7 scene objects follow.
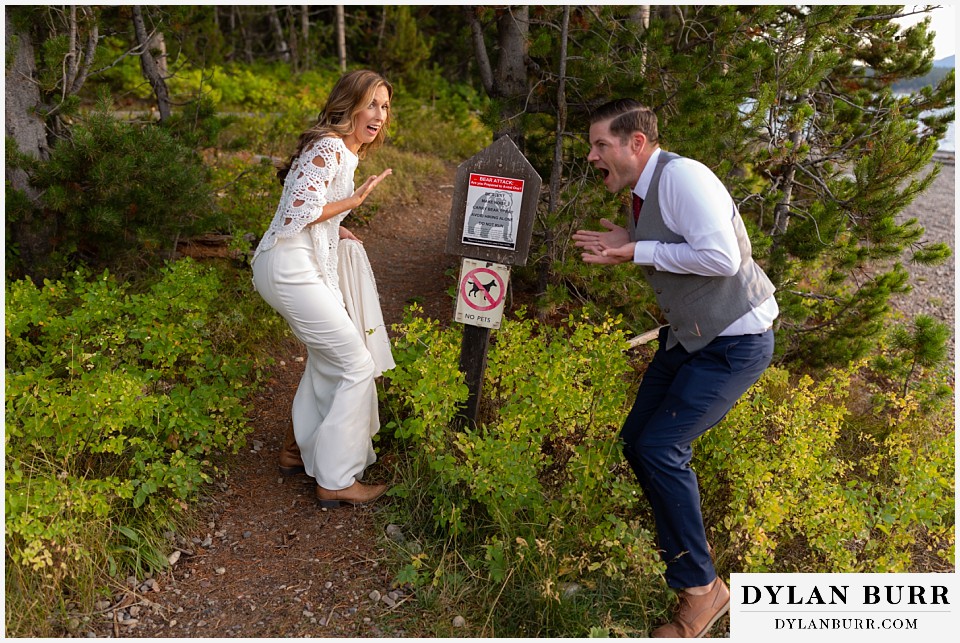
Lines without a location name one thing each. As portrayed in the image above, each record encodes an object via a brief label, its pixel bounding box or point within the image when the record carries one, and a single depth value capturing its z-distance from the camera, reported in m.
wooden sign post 3.43
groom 2.70
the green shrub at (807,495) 3.08
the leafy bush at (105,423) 2.97
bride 3.31
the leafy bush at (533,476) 3.03
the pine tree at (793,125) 4.40
